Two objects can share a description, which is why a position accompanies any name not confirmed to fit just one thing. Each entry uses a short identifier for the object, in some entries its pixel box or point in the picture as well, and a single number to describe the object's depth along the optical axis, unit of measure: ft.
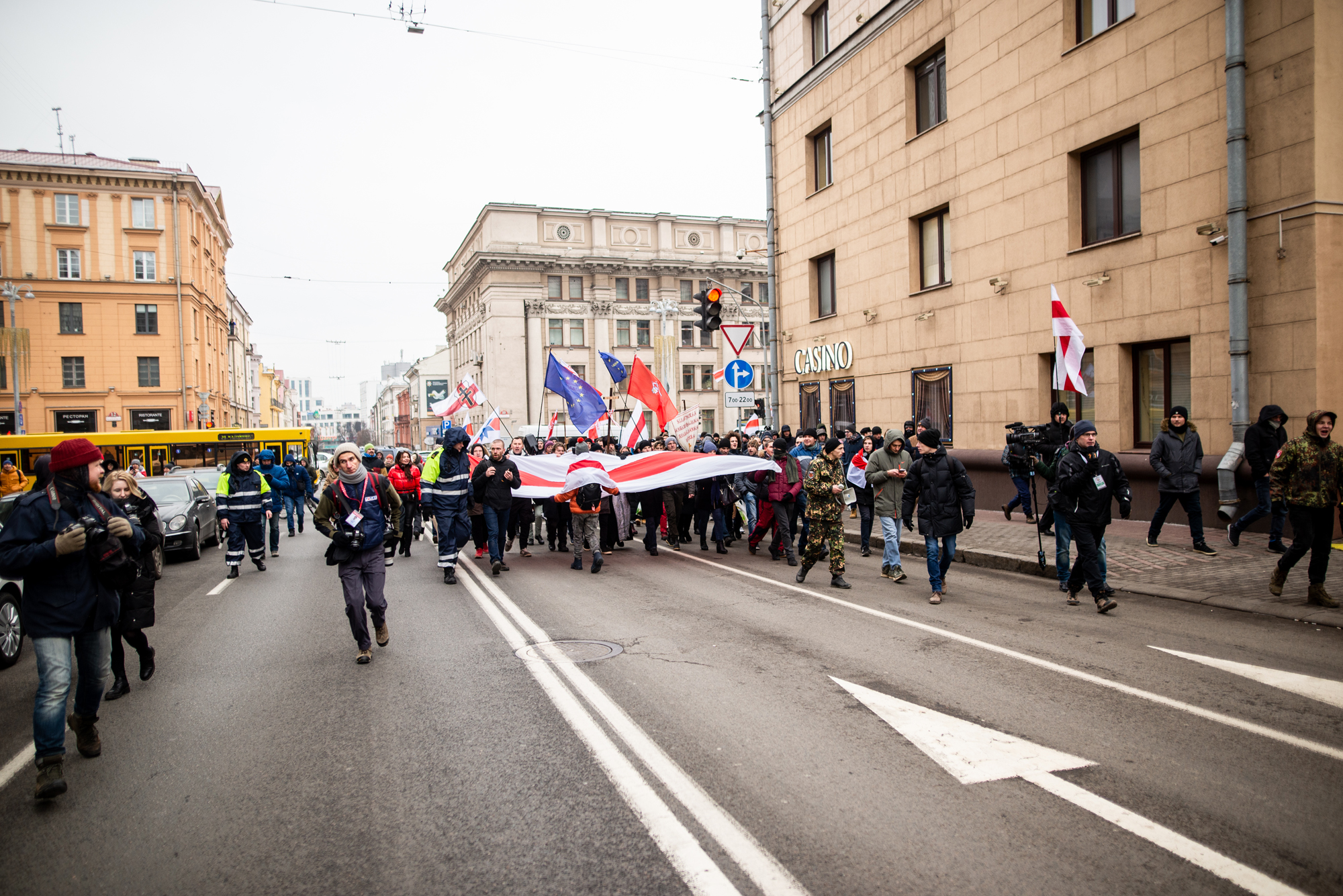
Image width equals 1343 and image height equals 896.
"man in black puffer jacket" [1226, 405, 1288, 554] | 32.99
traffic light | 56.70
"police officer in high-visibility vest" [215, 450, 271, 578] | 40.55
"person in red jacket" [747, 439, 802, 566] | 38.99
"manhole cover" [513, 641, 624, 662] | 22.03
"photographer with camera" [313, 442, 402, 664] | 22.68
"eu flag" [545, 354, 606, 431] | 54.39
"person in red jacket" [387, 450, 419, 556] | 48.08
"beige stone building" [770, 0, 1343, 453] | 36.47
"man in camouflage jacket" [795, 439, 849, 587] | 32.89
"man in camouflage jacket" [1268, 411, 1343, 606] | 24.97
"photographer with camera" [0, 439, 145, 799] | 14.42
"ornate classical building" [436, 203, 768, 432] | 201.98
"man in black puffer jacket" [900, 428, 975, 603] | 29.09
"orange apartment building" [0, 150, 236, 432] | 160.56
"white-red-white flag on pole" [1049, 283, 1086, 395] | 34.58
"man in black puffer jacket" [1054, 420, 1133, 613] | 26.37
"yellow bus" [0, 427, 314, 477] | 84.58
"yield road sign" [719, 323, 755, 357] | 59.57
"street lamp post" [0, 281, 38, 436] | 108.37
